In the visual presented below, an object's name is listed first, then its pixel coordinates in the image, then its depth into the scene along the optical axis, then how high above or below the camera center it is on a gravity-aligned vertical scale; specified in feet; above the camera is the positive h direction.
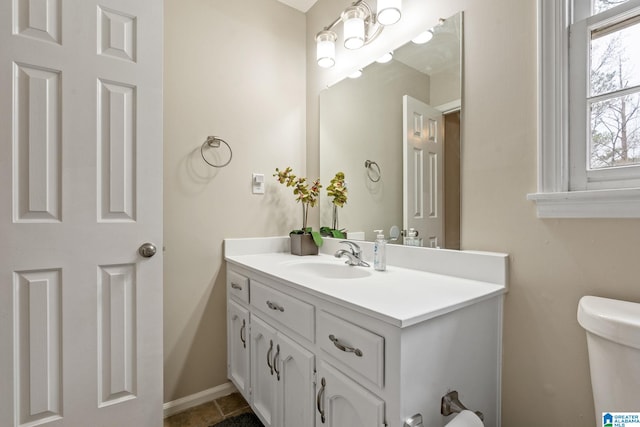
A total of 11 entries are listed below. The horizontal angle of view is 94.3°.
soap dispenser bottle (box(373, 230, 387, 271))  4.40 -0.62
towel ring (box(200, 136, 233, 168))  5.52 +1.31
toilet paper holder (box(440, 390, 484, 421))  2.72 -1.78
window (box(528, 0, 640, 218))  2.77 +1.06
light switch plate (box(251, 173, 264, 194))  6.08 +0.62
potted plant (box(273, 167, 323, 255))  5.93 +0.22
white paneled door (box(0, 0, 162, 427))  3.45 +0.02
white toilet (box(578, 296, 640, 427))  2.15 -1.08
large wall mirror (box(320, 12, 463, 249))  4.03 +1.18
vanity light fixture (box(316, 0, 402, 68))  5.05 +3.23
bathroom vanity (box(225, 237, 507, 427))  2.51 -1.29
